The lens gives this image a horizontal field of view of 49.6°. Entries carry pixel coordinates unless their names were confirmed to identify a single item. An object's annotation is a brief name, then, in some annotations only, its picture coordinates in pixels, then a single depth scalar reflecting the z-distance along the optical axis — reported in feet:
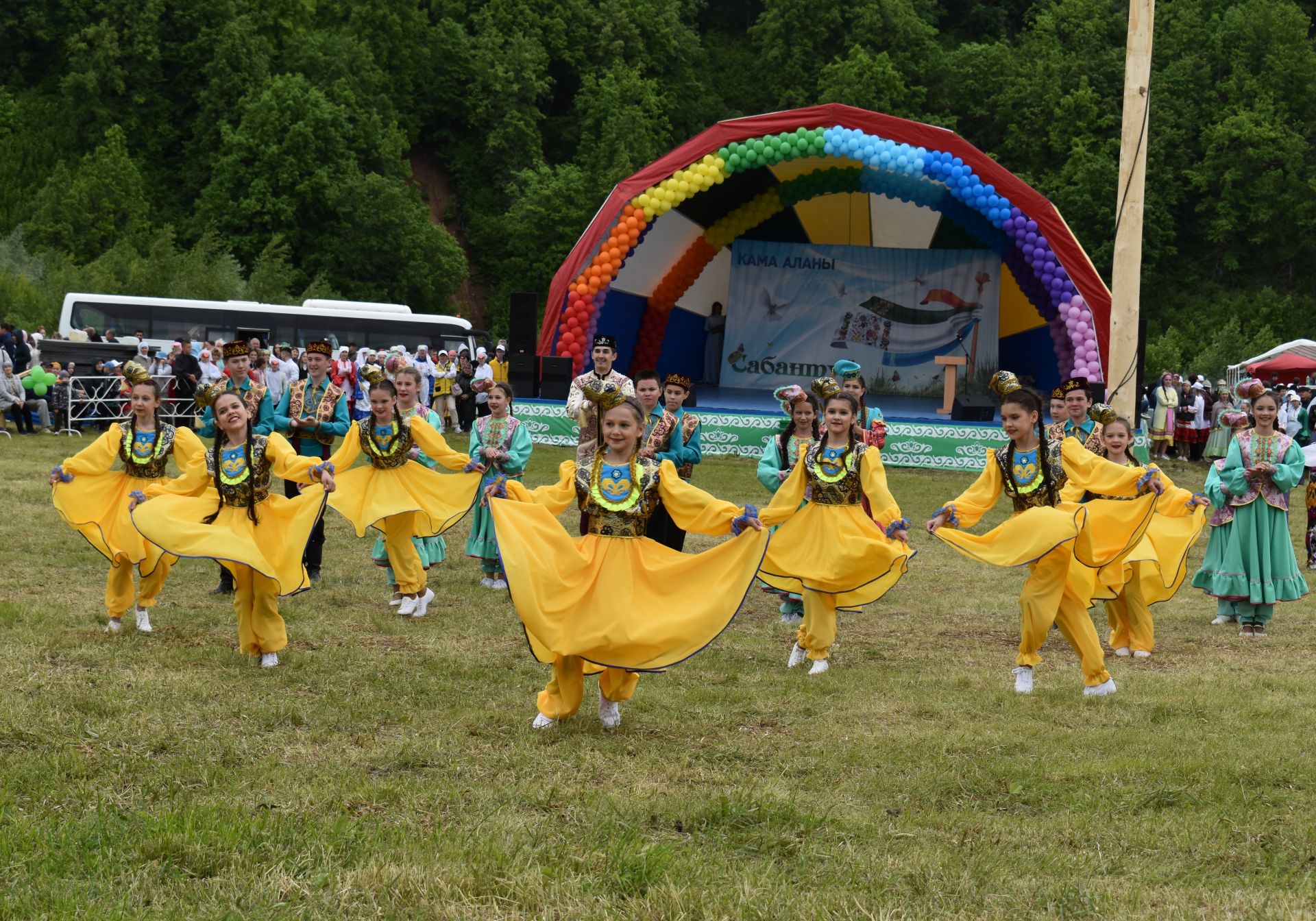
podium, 78.95
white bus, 104.99
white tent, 112.16
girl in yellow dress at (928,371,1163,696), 23.94
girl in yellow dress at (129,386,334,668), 24.82
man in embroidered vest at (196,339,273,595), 33.27
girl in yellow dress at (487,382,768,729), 20.63
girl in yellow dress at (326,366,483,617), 31.12
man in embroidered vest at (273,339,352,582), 34.12
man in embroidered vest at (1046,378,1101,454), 30.60
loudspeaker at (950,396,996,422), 72.69
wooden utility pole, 52.85
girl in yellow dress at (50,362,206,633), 27.96
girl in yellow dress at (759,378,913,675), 26.27
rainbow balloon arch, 65.41
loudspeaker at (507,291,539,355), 72.90
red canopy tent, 108.68
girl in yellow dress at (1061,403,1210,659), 29.32
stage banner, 88.38
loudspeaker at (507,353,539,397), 72.54
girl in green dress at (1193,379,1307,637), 32.48
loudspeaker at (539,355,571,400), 69.92
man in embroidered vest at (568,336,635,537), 27.66
